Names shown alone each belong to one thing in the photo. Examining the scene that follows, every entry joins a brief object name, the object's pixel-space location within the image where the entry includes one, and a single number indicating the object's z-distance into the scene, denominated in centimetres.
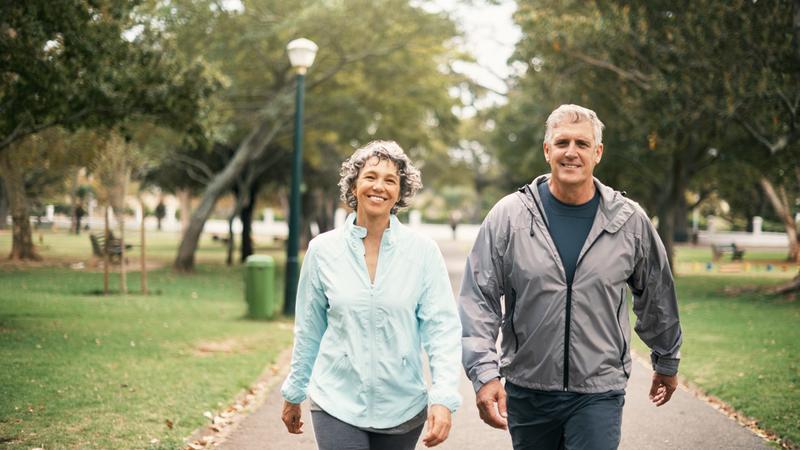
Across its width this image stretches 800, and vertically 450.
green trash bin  1309
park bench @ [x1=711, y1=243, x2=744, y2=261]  3086
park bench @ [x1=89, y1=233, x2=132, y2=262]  2309
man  321
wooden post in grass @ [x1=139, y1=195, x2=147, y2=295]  1600
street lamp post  1279
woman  308
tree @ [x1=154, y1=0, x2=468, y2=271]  2025
